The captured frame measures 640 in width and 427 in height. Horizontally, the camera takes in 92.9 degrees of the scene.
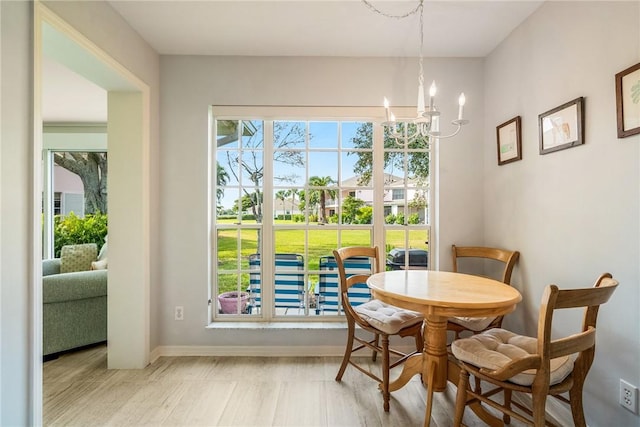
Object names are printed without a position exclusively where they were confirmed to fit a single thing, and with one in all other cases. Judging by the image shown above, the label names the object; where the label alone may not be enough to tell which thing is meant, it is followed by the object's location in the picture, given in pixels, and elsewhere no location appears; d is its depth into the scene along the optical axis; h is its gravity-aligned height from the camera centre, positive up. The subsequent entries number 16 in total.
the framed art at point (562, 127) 1.62 +0.50
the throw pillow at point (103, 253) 3.55 -0.43
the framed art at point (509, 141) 2.11 +0.53
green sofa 2.49 -0.79
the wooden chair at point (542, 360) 1.16 -0.65
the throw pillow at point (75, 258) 3.36 -0.46
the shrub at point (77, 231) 4.34 -0.19
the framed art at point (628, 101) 1.33 +0.51
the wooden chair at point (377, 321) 1.88 -0.68
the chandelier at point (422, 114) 1.47 +0.52
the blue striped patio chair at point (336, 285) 2.67 -0.61
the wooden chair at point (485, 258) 2.01 -0.36
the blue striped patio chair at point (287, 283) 2.69 -0.59
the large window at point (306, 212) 2.68 +0.08
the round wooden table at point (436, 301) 1.46 -0.42
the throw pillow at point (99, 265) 3.32 -0.52
